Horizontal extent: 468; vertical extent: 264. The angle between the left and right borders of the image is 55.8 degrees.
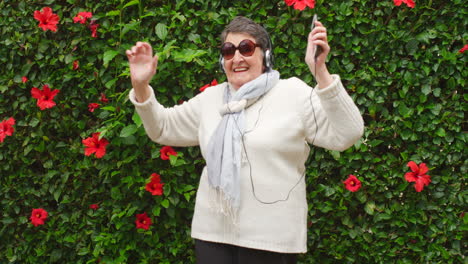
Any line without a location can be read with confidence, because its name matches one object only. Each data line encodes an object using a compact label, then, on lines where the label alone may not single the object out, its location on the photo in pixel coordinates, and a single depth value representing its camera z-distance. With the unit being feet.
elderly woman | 5.98
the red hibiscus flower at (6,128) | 9.06
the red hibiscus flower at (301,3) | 7.79
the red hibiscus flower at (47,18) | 8.79
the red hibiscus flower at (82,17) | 8.67
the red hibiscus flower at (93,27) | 8.83
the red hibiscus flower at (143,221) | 8.76
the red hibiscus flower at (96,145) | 8.57
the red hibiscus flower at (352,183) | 8.21
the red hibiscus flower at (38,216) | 9.26
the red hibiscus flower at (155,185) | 8.51
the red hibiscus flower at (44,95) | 8.93
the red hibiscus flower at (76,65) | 9.02
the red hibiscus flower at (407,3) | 7.80
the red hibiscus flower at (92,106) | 8.89
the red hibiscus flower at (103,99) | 8.94
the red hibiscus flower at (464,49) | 7.91
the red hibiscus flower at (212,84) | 8.32
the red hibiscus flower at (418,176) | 7.98
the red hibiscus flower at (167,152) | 8.40
